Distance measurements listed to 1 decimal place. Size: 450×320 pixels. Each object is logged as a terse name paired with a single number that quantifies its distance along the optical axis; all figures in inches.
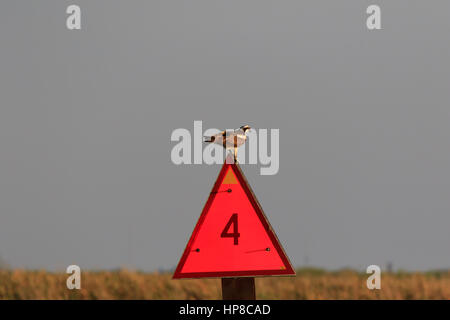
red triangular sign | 536.1
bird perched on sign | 543.5
